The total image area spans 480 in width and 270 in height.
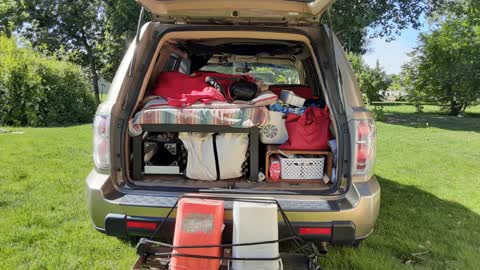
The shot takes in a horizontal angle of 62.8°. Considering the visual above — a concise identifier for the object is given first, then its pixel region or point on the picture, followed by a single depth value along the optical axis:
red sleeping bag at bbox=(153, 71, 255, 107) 2.89
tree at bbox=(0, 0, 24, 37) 23.09
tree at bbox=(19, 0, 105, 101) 23.45
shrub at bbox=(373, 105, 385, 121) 14.34
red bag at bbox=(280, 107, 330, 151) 2.84
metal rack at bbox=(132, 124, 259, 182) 2.67
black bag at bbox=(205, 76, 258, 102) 3.10
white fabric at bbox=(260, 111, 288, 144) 2.92
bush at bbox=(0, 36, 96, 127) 10.60
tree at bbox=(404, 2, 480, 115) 14.56
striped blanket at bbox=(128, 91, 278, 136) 2.65
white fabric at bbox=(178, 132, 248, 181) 2.77
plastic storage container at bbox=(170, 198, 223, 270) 2.04
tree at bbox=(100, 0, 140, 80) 17.67
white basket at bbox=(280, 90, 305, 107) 3.17
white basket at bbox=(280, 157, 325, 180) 2.78
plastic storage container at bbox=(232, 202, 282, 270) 2.03
